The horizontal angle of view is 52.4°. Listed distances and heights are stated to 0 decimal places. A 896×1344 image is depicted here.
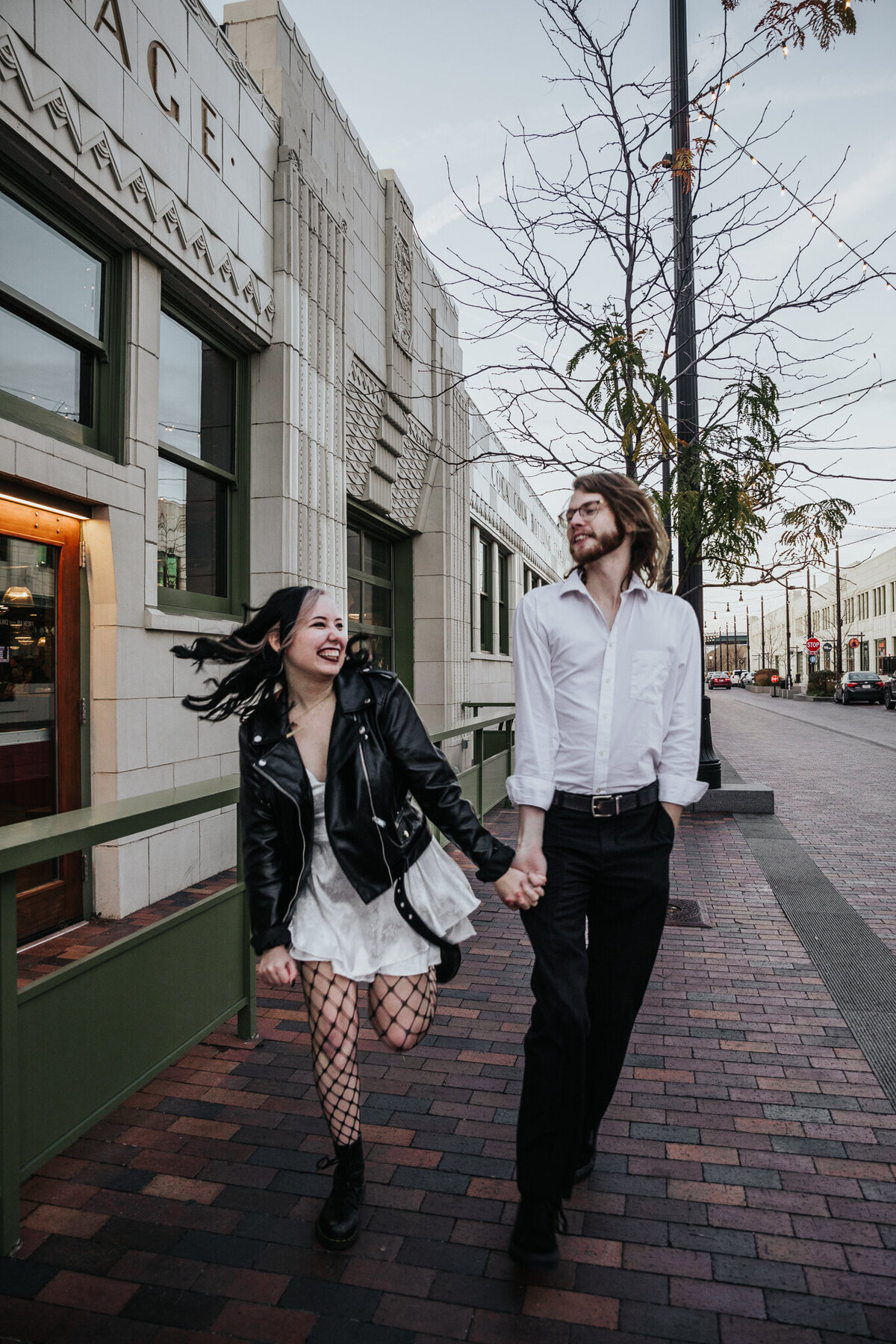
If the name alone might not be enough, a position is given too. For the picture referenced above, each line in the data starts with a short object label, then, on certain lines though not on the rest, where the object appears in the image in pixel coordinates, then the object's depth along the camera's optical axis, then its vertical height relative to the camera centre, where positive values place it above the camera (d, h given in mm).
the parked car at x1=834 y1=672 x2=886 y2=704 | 41625 -556
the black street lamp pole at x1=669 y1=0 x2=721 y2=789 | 5934 +2965
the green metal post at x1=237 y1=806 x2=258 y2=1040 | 3789 -1391
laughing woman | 2520 -500
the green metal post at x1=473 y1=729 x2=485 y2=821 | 8234 -747
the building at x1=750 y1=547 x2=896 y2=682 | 63219 +4747
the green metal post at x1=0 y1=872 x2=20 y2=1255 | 2396 -1060
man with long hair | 2412 -323
